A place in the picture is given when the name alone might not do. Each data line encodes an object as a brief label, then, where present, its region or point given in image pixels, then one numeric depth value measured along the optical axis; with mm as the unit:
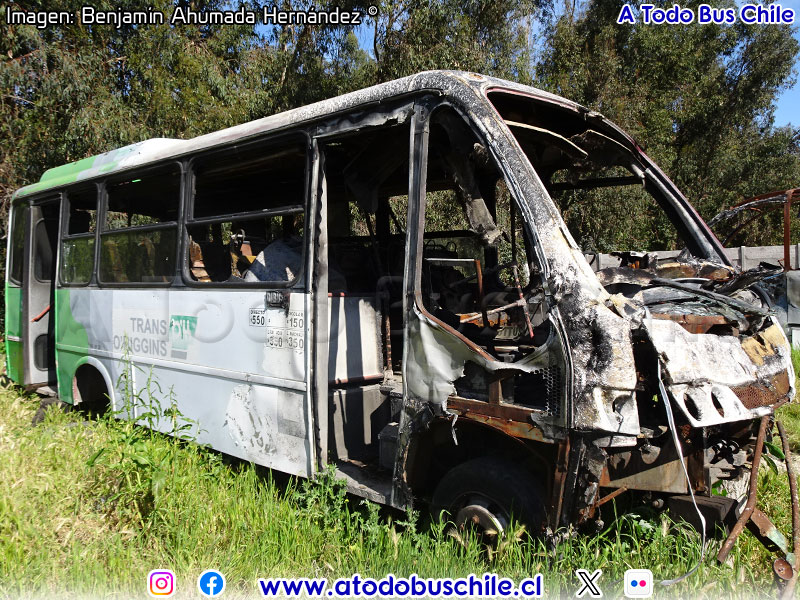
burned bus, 2832
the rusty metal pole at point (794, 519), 2803
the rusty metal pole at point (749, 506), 2752
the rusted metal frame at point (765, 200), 7214
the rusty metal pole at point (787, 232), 8281
